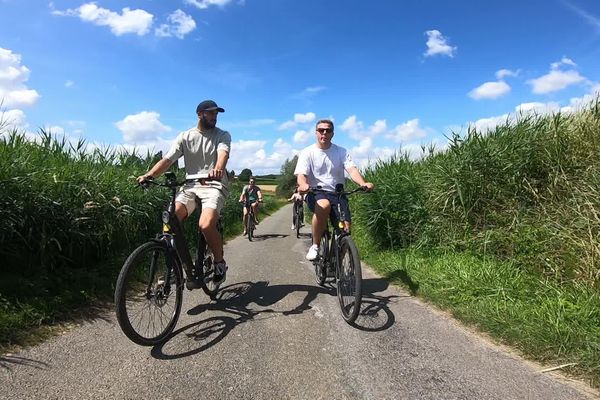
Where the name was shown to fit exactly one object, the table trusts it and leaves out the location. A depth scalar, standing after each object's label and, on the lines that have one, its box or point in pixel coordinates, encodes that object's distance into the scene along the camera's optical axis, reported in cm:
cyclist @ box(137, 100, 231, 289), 448
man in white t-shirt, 523
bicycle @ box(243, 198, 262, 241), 1259
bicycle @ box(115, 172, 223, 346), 338
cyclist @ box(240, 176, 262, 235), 1357
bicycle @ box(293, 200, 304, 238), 1327
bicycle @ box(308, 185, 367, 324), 416
